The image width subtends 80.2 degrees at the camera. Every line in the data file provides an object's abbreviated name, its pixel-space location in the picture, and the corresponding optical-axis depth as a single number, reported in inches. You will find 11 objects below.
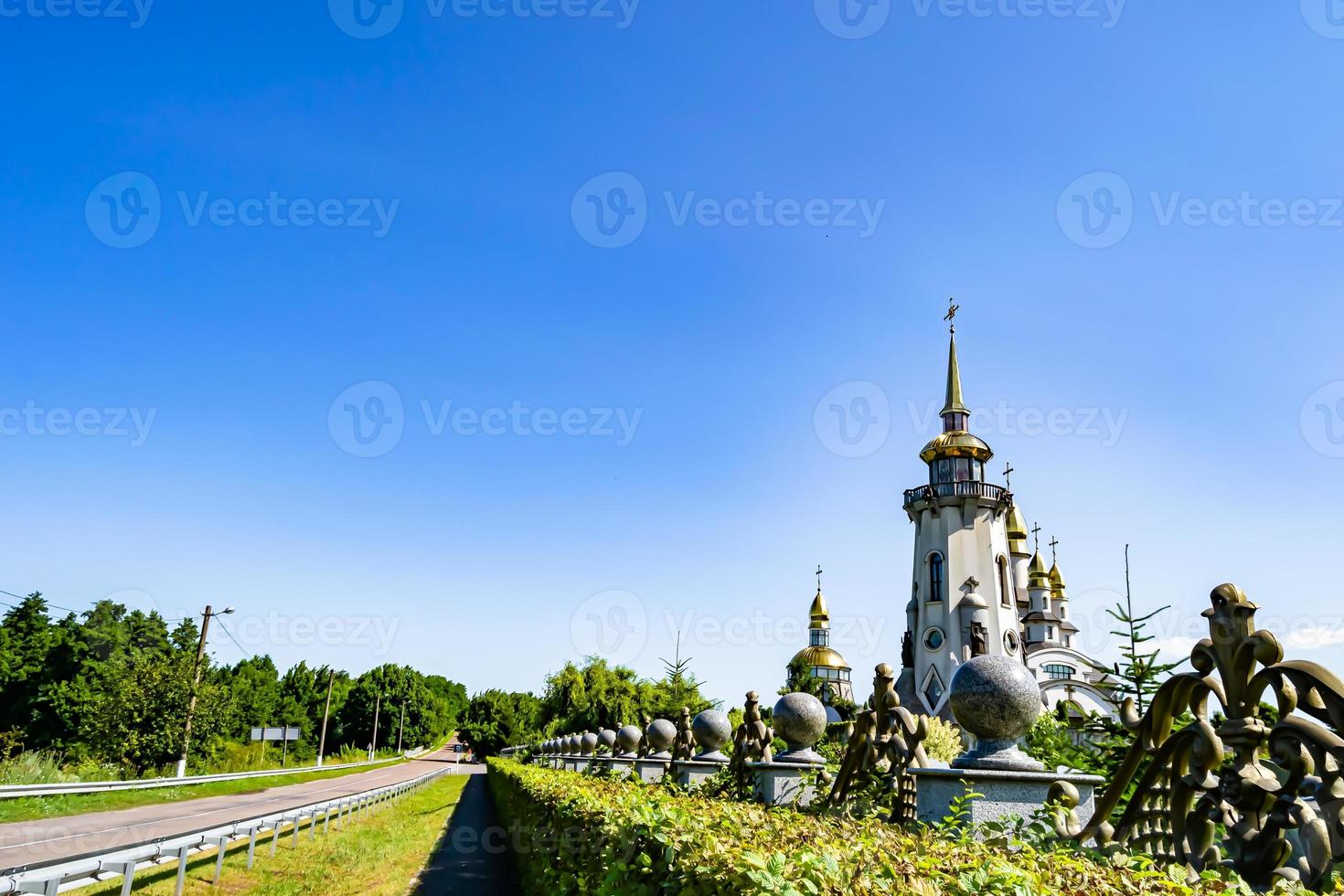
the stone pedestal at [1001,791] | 181.6
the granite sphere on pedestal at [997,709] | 192.7
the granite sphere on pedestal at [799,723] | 331.3
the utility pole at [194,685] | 1170.0
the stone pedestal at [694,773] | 435.2
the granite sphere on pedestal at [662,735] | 557.6
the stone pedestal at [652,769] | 528.4
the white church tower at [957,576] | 1676.9
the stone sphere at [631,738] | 668.7
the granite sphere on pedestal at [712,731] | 459.2
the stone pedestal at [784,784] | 309.9
